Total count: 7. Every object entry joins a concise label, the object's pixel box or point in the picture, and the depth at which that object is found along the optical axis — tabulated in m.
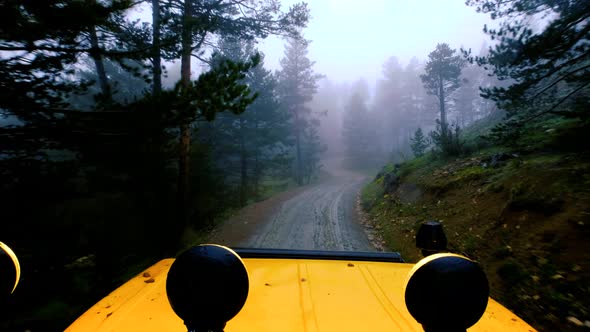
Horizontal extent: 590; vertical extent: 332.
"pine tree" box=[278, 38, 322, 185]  36.66
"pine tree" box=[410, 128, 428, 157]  22.27
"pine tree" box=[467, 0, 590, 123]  5.93
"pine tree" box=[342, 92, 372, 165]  55.81
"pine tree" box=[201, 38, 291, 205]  20.61
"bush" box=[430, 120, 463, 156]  13.32
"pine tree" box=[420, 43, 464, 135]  34.12
